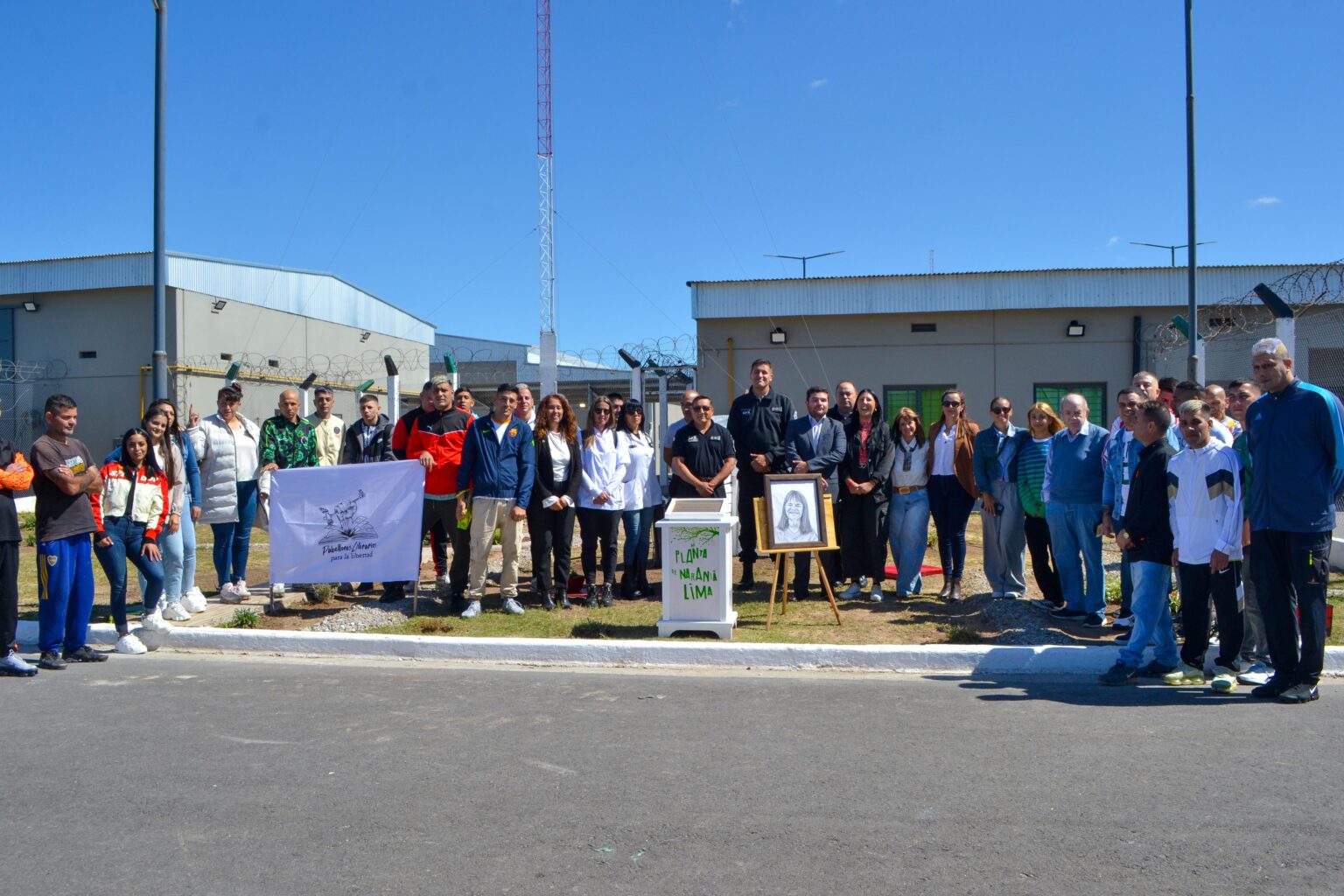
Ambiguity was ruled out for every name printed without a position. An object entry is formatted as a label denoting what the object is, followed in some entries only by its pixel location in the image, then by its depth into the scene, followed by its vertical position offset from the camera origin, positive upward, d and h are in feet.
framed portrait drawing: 28.22 -1.51
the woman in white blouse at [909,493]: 30.45 -1.00
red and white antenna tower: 102.42 +24.86
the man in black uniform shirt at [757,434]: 31.78 +0.87
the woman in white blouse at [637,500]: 30.76 -1.20
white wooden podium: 25.91 -2.97
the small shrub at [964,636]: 25.11 -4.44
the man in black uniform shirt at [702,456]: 30.68 +0.17
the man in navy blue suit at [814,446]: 30.50 +0.46
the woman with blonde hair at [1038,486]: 28.81 -0.74
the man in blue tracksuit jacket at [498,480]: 28.63 -0.54
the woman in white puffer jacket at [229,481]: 30.91 -0.60
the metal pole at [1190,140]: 43.11 +13.92
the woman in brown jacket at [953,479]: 30.19 -0.57
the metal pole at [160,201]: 33.09 +8.79
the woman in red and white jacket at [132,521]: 25.48 -1.54
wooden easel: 27.99 -2.38
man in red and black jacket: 29.94 -0.13
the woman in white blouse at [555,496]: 29.63 -1.02
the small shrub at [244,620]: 28.09 -4.49
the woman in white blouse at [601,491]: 30.17 -0.89
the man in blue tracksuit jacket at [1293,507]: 19.66 -0.92
